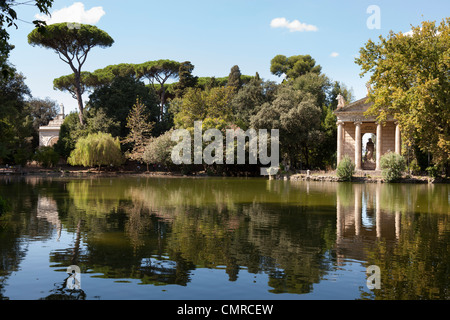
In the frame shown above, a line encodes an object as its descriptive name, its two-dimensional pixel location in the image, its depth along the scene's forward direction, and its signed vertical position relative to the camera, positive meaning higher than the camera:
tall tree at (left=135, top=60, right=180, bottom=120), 67.00 +14.79
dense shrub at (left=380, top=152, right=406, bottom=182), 36.91 +0.09
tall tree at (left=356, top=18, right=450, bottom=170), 30.34 +6.40
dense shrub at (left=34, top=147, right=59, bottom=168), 52.75 +0.94
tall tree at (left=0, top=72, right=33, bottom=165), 32.92 +4.27
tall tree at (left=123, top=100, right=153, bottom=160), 52.91 +4.36
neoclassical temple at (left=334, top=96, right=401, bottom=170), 46.75 +3.52
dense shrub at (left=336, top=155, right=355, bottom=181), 38.28 -0.29
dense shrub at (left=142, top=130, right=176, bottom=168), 49.38 +1.74
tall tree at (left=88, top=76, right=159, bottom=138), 56.16 +8.47
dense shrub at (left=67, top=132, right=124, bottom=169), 48.44 +1.59
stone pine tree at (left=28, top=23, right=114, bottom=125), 51.34 +15.07
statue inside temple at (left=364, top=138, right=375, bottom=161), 50.41 +1.94
